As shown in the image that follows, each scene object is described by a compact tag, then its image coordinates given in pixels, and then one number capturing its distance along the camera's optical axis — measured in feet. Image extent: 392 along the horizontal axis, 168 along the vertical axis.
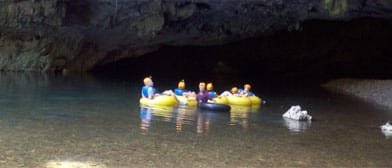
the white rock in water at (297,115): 45.24
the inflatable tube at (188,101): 51.93
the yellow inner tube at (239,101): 54.49
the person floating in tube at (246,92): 55.66
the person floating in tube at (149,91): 51.80
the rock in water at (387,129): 39.60
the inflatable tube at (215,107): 48.42
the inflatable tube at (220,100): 52.30
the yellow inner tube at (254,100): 55.72
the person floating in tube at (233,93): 56.13
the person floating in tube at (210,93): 53.23
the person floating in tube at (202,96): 51.89
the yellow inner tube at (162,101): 50.39
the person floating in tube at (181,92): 53.38
